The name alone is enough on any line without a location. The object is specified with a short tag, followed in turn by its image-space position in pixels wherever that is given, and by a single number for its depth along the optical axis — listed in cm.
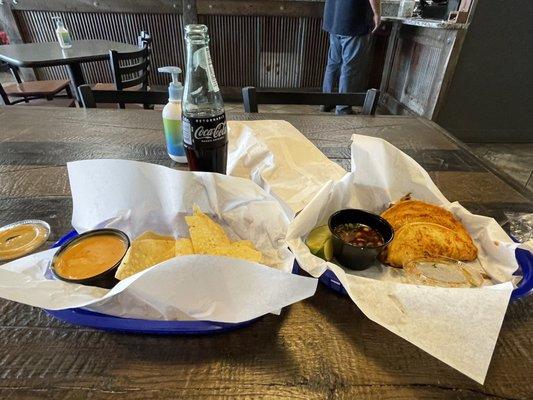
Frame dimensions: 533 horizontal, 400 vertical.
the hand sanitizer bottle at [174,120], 98
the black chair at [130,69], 245
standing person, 332
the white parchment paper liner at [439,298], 48
